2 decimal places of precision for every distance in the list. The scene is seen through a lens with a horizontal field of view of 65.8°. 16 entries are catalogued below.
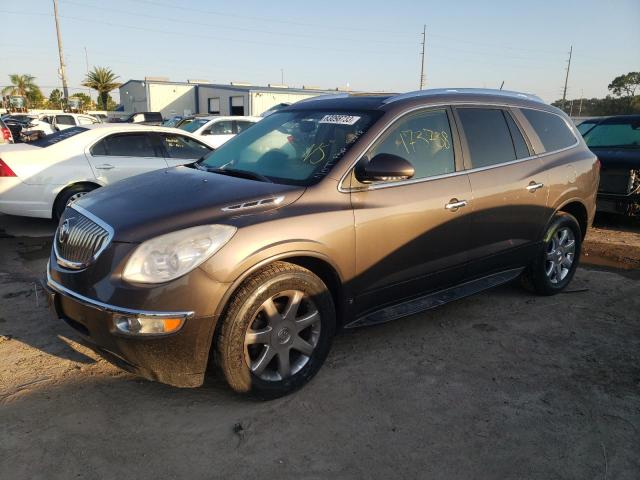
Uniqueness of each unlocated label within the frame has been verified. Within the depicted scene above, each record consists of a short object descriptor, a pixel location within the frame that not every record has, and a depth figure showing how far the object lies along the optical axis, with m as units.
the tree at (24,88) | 67.81
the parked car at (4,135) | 12.05
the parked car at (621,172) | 7.29
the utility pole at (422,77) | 50.95
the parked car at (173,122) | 16.90
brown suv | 2.58
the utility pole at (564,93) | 56.82
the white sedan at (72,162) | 6.32
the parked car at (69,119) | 22.97
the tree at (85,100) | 66.88
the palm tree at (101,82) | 58.22
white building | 38.70
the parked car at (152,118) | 23.22
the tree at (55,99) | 73.56
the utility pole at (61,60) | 35.59
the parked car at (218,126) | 13.32
